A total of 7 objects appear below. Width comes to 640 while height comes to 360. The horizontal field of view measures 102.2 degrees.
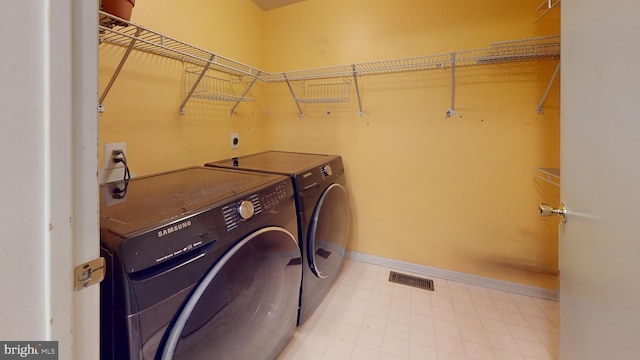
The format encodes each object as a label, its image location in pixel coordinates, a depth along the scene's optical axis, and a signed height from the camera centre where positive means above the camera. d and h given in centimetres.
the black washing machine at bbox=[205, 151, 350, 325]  135 -21
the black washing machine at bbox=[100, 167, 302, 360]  60 -26
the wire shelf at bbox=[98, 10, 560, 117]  117 +75
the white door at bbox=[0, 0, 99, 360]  37 +2
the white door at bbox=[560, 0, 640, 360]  58 -1
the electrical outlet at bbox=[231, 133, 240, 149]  202 +28
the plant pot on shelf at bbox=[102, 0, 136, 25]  95 +63
